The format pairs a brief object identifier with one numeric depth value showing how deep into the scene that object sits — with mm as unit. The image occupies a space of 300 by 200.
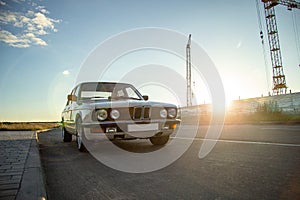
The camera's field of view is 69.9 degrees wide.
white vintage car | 4129
